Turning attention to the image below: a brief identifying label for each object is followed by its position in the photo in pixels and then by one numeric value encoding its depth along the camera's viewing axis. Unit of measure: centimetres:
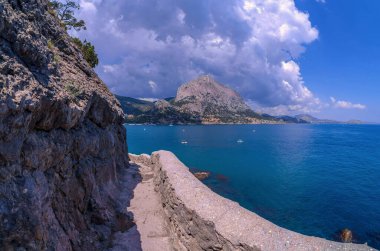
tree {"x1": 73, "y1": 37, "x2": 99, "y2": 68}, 3176
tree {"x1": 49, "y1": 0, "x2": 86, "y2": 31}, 2766
